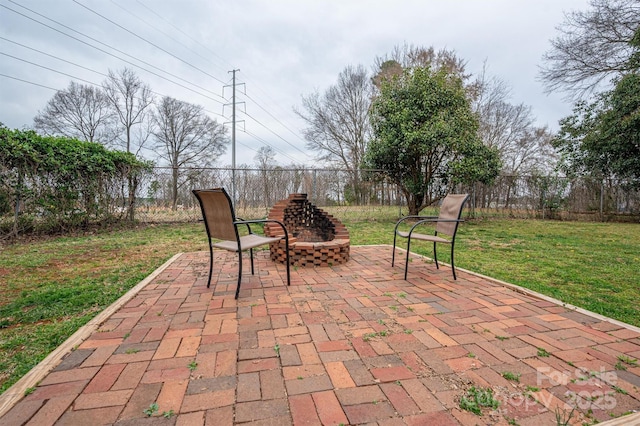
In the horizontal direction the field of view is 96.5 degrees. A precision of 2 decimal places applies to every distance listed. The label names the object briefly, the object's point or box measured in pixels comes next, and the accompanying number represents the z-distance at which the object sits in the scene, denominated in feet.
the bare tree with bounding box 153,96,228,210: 68.80
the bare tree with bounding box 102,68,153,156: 62.69
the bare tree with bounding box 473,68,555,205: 58.44
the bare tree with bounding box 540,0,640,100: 34.83
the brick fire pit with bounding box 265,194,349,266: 11.75
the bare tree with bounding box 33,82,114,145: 57.31
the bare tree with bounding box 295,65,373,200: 63.57
